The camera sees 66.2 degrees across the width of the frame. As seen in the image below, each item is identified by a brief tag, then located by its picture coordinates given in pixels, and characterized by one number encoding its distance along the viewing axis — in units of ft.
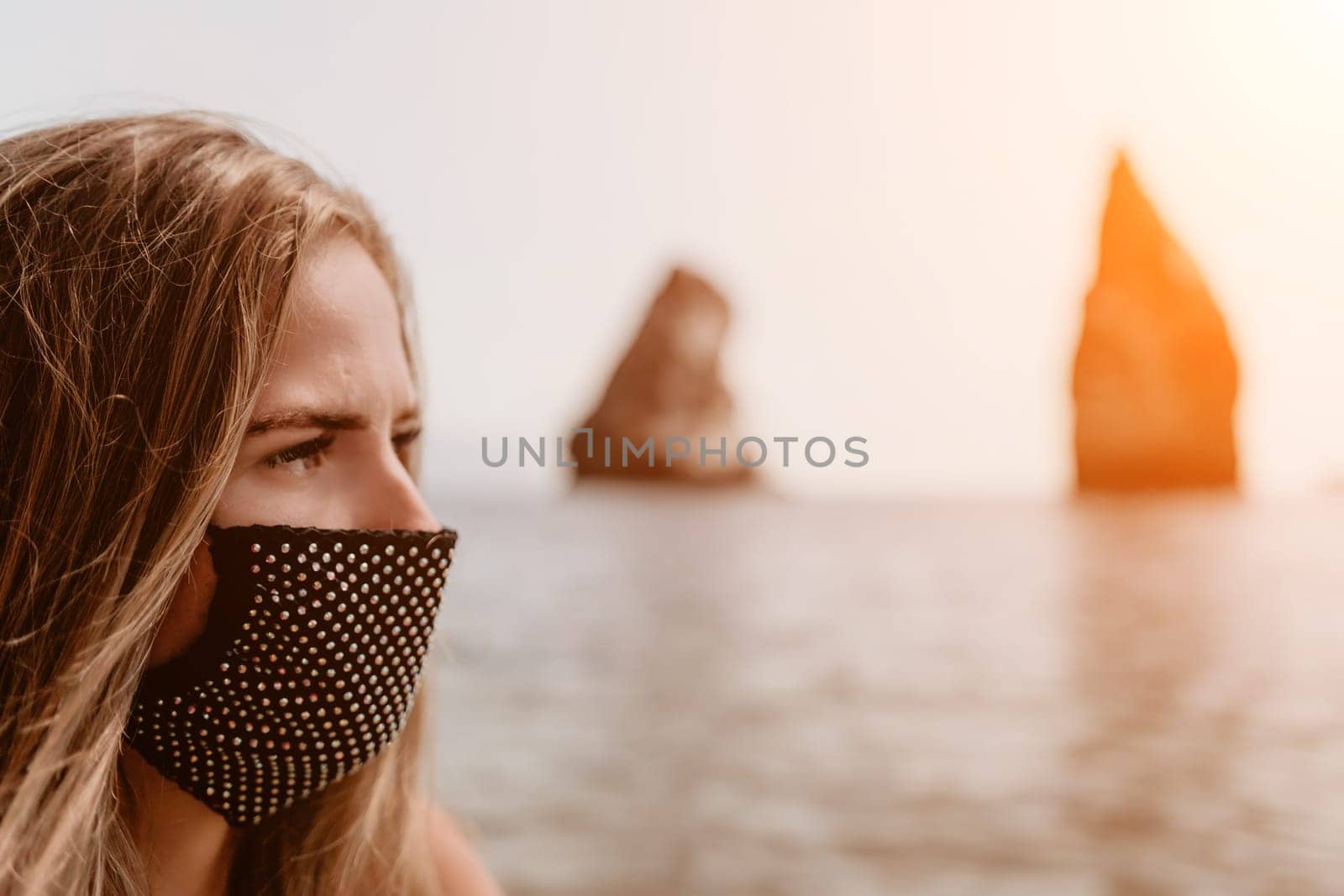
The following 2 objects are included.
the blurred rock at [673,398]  177.68
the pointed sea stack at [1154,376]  146.20
